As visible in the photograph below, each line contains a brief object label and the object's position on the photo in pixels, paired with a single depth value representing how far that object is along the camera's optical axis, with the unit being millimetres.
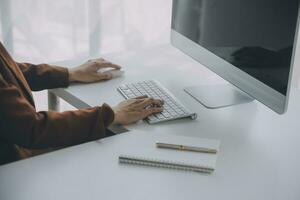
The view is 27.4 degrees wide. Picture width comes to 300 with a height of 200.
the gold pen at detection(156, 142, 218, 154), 1444
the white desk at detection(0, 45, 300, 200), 1303
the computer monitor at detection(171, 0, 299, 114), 1445
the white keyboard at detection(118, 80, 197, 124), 1598
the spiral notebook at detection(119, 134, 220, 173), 1386
